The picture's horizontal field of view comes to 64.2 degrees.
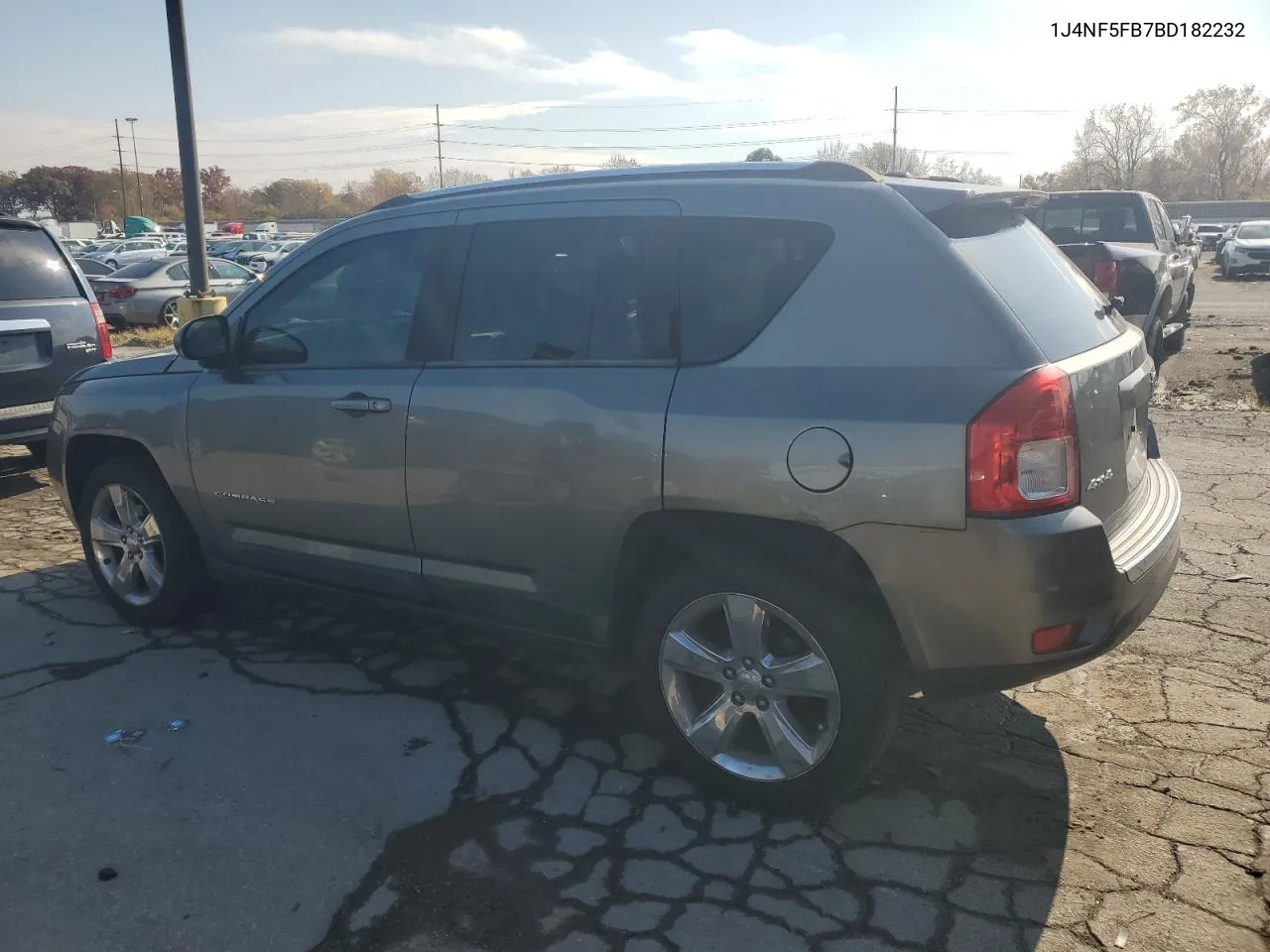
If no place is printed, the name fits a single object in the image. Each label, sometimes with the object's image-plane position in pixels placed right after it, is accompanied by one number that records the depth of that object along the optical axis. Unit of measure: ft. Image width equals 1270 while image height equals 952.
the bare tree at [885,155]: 185.81
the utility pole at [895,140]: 236.02
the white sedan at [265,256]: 101.88
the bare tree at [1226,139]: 259.39
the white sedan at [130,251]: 119.24
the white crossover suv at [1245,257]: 90.12
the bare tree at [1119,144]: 279.69
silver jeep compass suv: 8.94
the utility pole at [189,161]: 36.68
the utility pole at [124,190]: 316.40
